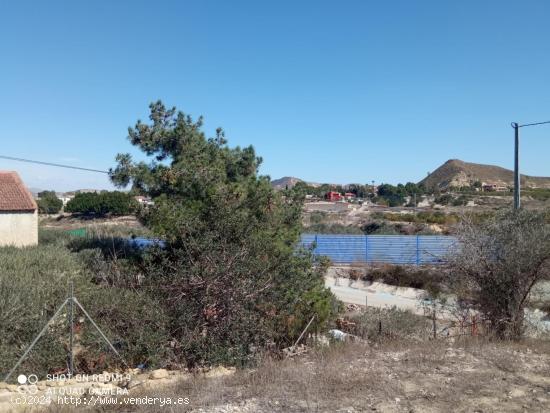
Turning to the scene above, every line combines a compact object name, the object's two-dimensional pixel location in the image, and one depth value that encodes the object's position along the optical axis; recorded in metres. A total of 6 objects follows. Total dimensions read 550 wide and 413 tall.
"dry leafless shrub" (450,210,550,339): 10.16
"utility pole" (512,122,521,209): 16.27
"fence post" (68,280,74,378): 8.35
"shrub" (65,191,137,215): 68.00
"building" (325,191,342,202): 96.93
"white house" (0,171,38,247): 27.66
